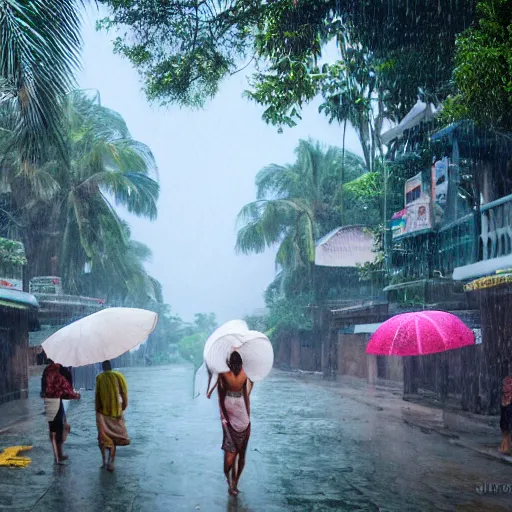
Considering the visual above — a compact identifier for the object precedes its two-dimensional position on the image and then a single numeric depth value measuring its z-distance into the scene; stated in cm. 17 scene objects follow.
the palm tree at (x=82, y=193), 2817
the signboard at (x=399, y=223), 1734
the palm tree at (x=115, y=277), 3450
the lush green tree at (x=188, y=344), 7162
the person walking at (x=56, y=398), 909
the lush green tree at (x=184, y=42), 1192
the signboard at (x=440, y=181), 1620
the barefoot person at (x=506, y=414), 987
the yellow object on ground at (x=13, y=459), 907
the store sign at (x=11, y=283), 1819
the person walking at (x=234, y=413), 716
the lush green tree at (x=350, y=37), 1131
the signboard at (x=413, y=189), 1762
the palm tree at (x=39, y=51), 819
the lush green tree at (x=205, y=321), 10356
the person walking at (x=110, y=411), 881
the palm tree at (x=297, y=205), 3412
